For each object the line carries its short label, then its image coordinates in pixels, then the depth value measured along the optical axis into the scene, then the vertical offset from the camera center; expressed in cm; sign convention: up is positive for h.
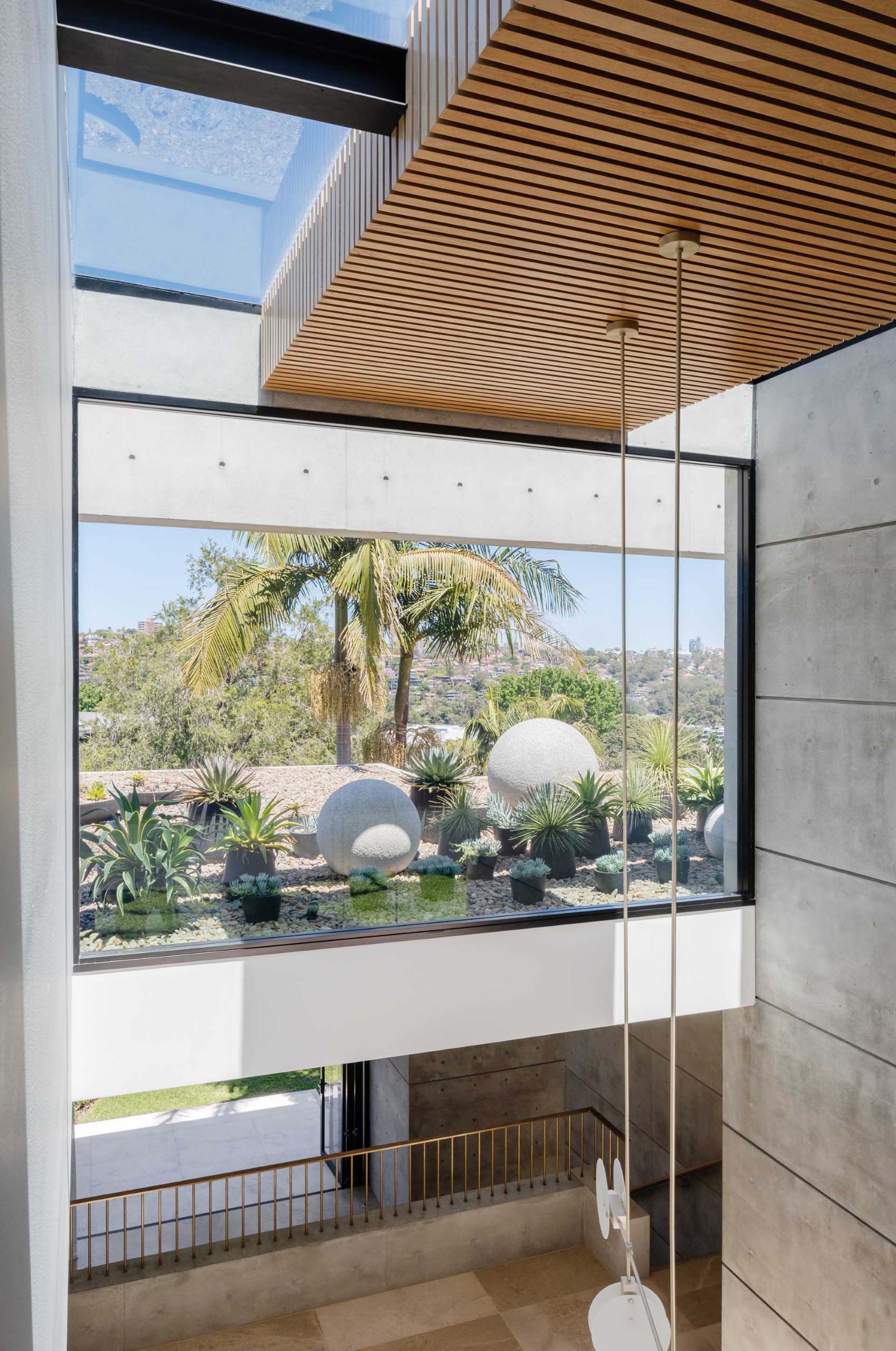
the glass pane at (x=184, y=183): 312 +185
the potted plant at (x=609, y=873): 557 -129
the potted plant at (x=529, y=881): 540 -130
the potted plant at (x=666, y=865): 578 -129
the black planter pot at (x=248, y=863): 487 -109
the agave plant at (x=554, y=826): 550 -100
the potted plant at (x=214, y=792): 486 -71
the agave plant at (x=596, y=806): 559 -90
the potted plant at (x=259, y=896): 488 -126
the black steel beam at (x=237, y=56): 246 +166
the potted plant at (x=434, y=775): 534 -67
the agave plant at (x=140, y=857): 460 -100
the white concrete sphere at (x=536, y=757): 553 -60
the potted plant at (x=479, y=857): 533 -115
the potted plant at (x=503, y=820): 545 -95
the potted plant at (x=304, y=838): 505 -98
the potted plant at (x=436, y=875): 522 -123
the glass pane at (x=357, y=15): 251 +178
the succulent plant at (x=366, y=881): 509 -123
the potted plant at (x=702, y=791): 582 -83
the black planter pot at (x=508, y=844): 543 -109
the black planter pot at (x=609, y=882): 557 -135
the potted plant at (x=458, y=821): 533 -94
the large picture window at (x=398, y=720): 478 -35
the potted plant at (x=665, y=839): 580 -113
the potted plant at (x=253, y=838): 489 -96
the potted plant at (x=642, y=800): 575 -88
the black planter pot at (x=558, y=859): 549 -119
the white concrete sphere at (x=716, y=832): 580 -109
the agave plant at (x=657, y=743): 581 -53
